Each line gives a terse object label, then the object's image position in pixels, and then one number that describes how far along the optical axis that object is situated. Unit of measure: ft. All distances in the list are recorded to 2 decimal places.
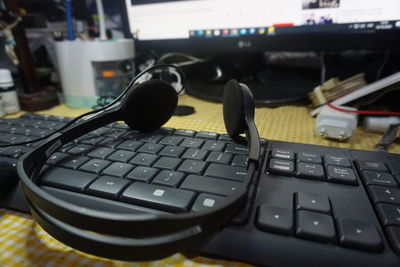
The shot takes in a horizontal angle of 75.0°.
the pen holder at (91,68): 1.61
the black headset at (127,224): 0.49
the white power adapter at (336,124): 1.18
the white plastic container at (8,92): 1.58
